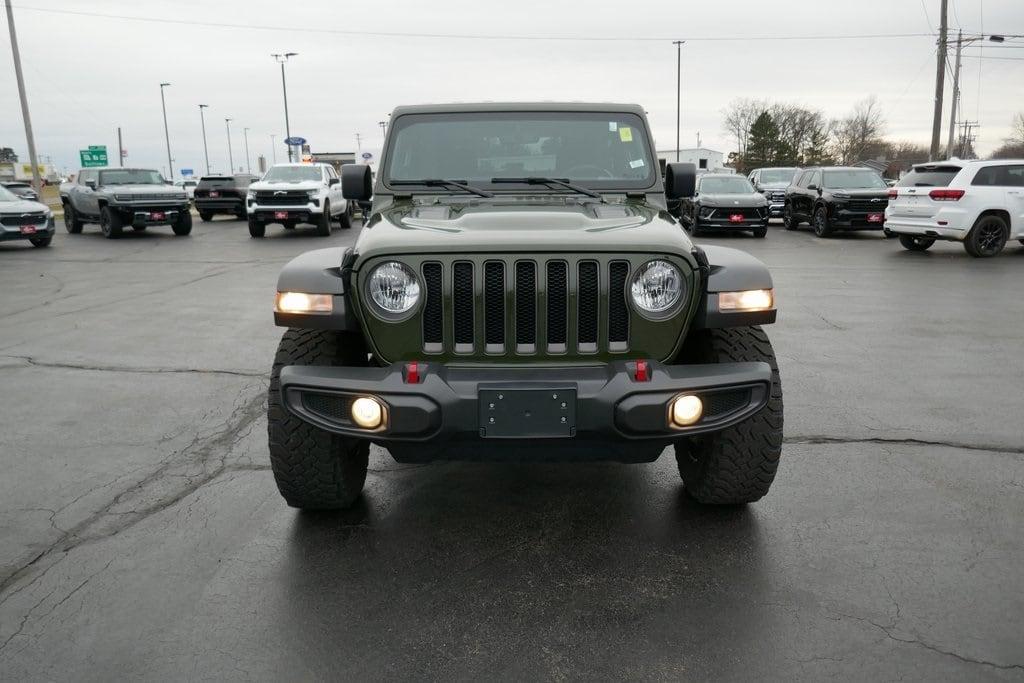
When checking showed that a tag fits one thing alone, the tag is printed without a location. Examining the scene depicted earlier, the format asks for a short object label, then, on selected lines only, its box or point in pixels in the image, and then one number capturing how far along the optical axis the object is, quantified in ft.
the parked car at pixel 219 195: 88.02
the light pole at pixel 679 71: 209.97
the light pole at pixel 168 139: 248.28
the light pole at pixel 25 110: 90.12
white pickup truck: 64.49
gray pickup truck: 64.23
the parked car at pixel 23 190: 69.89
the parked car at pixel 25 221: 56.90
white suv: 44.09
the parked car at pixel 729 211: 60.44
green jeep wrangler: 9.35
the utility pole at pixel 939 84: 91.35
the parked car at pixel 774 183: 79.30
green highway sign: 155.33
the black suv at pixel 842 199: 59.72
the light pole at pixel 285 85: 185.26
